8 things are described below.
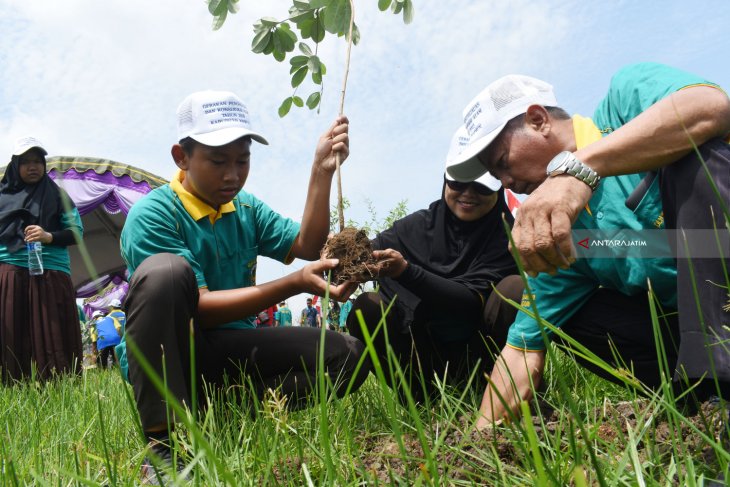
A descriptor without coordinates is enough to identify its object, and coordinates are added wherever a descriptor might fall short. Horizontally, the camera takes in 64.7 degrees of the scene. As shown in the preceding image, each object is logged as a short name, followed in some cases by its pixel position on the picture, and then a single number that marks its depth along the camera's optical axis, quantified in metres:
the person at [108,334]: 9.58
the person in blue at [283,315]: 13.31
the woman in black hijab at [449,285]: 2.25
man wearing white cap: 1.15
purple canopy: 10.20
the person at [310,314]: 14.33
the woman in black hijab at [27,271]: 3.90
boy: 1.82
